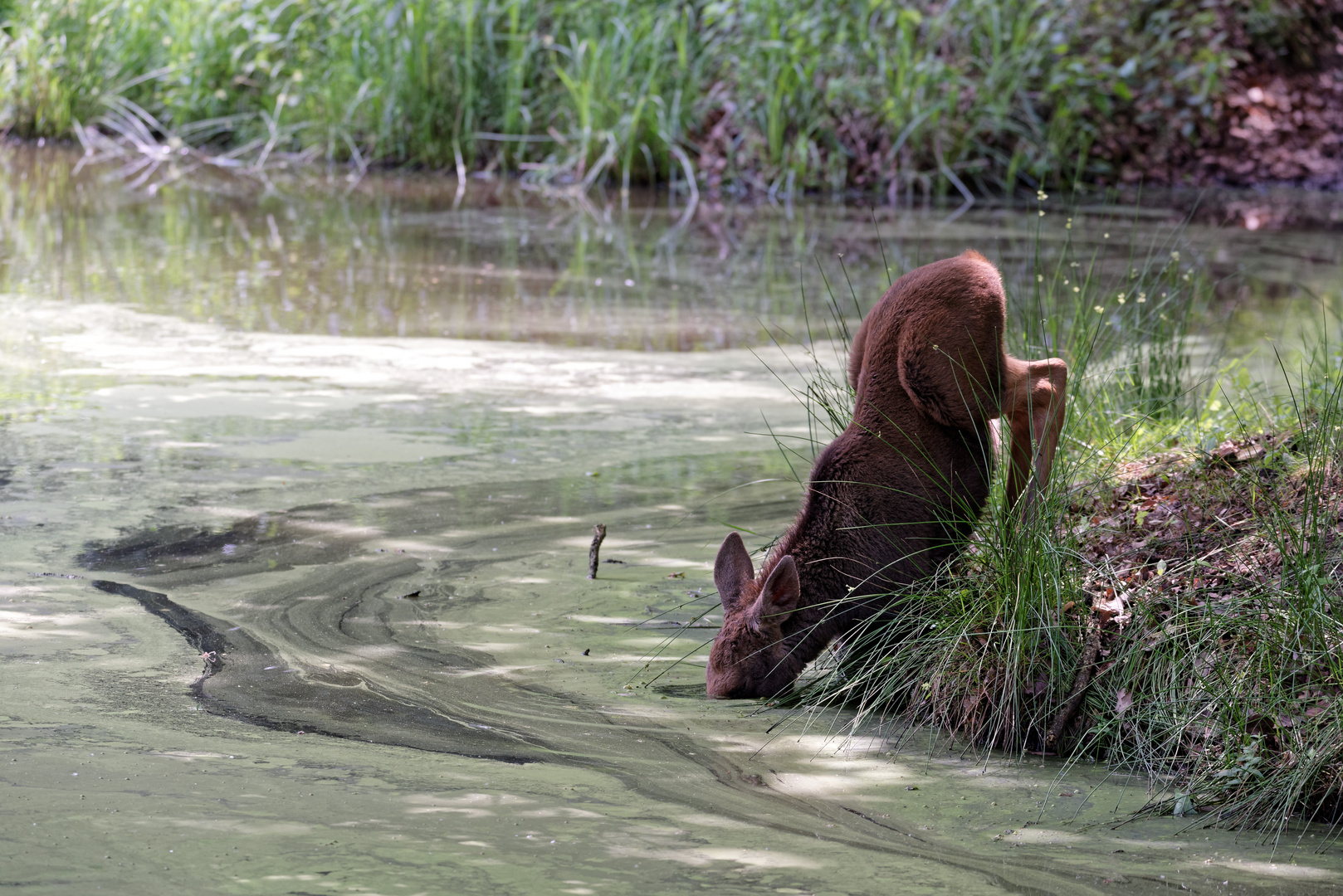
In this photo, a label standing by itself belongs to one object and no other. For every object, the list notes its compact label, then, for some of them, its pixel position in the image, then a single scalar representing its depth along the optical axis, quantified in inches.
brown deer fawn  310.8
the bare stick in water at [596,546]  388.5
